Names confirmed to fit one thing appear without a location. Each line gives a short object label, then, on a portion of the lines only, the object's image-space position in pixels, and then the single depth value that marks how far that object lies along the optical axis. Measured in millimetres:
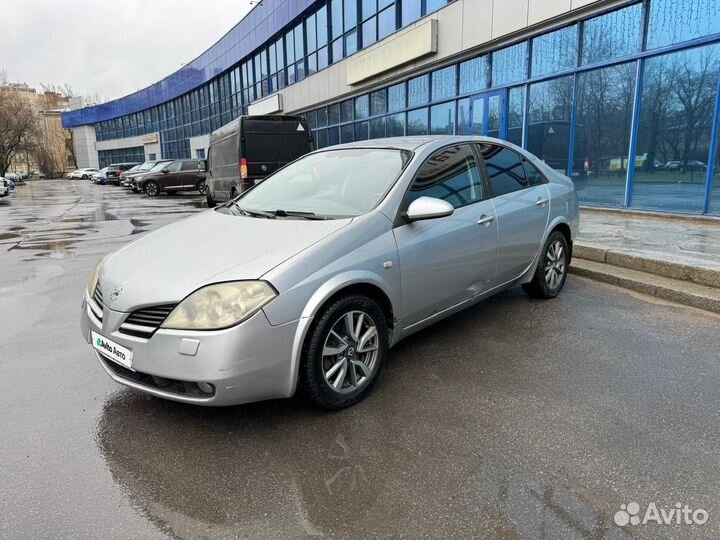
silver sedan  2631
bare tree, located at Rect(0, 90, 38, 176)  53562
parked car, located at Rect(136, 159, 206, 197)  24891
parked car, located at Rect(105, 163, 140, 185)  44375
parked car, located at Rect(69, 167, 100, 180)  62969
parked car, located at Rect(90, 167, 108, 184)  45841
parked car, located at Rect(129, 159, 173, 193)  25533
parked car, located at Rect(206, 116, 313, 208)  12797
